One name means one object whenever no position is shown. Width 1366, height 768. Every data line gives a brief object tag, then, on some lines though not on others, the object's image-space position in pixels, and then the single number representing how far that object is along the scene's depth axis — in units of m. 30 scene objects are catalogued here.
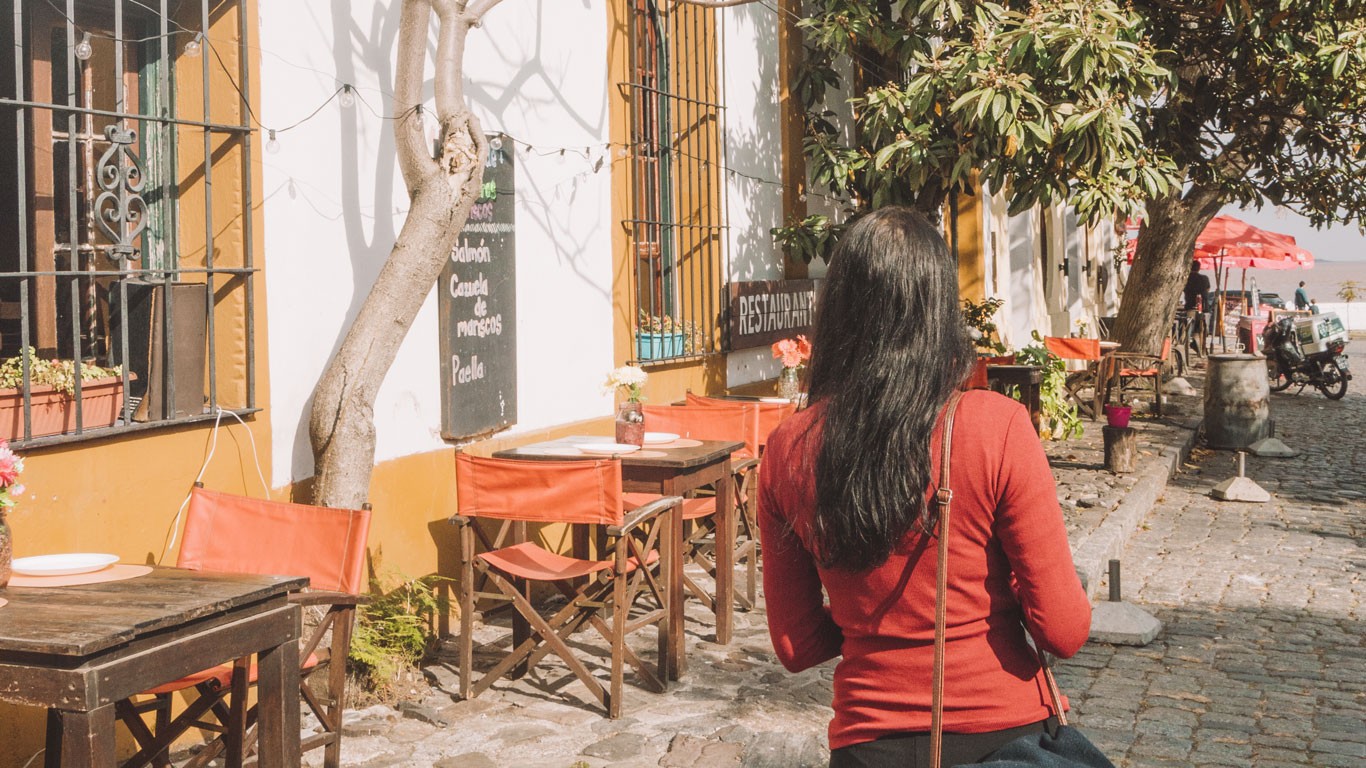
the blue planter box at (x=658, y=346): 8.62
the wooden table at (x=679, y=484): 5.79
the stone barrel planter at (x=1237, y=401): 13.91
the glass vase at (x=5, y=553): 3.37
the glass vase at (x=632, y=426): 6.39
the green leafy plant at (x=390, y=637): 5.36
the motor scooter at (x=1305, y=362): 20.08
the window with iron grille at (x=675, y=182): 8.67
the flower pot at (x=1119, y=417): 12.10
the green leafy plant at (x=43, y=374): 4.39
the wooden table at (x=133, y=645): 2.91
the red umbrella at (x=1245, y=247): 24.53
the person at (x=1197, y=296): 25.92
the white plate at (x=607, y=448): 6.24
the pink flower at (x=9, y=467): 3.34
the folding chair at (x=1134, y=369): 16.25
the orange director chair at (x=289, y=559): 4.12
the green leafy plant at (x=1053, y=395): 13.62
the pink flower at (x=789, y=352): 8.52
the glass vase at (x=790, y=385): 8.71
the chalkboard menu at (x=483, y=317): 6.52
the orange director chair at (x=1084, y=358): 16.02
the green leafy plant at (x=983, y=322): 13.41
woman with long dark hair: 2.13
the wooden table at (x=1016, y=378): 12.64
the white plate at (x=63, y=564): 3.60
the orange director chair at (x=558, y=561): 5.30
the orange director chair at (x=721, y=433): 7.10
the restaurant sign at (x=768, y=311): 9.83
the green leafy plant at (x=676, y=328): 8.74
